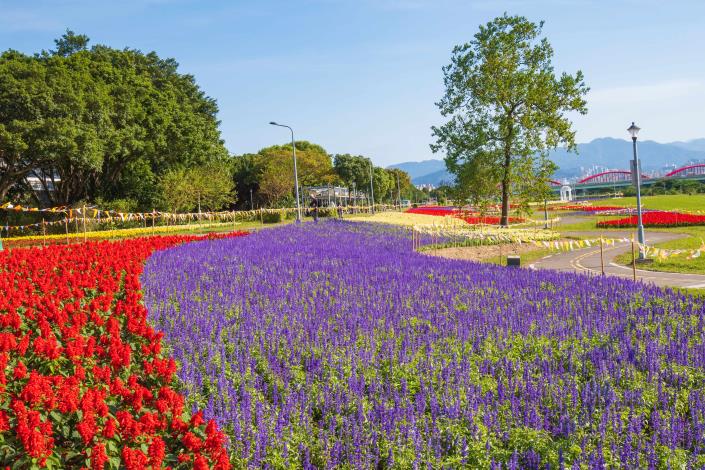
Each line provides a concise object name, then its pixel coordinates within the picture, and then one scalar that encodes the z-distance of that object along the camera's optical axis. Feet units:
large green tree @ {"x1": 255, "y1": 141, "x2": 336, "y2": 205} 254.45
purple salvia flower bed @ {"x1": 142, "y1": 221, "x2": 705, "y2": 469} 15.49
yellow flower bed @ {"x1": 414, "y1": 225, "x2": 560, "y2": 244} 85.66
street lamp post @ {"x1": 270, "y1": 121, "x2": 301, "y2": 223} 127.93
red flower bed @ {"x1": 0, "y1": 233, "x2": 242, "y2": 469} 13.32
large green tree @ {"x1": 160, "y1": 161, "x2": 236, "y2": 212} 167.94
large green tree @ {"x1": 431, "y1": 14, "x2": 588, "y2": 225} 105.60
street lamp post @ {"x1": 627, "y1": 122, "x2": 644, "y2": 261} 62.19
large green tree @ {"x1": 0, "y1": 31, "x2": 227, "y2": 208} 111.45
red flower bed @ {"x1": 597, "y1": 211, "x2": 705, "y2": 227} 99.55
